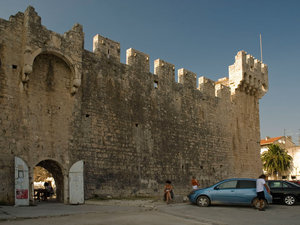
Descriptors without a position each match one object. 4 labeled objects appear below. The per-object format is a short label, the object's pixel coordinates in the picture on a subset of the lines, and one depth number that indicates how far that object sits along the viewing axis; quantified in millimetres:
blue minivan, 12562
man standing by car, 11898
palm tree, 51875
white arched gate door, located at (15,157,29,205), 11906
